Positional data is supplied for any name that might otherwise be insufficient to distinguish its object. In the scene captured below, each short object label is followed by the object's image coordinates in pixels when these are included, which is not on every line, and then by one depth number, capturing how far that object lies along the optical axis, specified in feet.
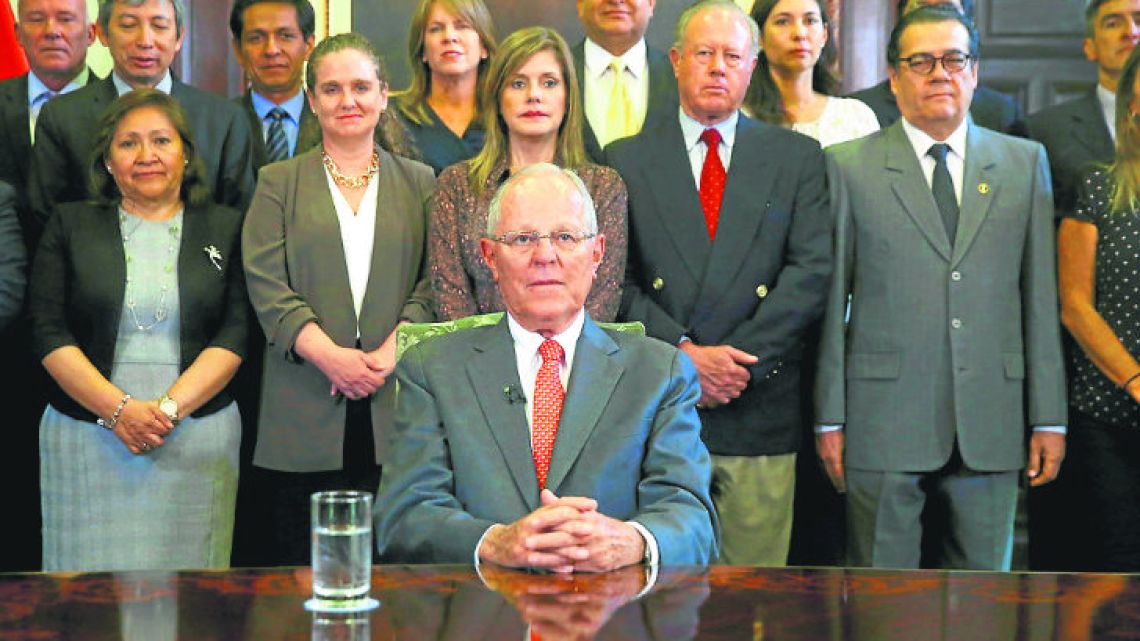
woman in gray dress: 13.12
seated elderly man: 8.89
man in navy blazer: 12.89
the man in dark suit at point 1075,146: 13.58
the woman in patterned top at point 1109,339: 12.91
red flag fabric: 17.69
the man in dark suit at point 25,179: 13.93
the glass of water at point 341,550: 6.56
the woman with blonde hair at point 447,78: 14.60
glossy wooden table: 6.17
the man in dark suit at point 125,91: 14.17
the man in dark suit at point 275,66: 15.81
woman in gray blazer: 13.08
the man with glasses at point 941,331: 12.87
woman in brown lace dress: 12.72
